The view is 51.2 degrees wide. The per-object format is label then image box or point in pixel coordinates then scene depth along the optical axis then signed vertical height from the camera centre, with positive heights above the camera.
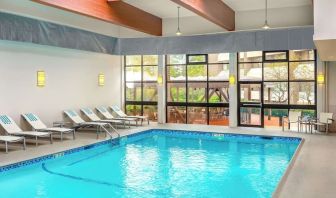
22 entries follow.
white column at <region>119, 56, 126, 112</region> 14.18 +0.69
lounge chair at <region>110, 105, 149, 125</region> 12.89 -0.45
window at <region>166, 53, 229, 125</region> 12.51 +0.38
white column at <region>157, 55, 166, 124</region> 13.21 +0.26
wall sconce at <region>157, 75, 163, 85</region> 13.16 +0.71
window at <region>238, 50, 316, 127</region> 11.16 +0.47
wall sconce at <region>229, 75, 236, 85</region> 11.89 +0.64
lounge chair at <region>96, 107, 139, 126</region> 12.16 -0.53
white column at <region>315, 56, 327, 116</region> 10.62 +0.21
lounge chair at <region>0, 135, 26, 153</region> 7.76 -0.88
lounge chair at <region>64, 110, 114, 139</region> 10.37 -0.68
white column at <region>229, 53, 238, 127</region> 11.92 +0.27
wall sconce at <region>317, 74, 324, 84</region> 10.61 +0.63
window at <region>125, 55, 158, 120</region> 13.75 +0.57
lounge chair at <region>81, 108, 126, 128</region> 11.48 -0.56
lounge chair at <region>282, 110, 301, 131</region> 10.93 -0.57
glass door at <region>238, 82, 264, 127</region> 11.82 -0.17
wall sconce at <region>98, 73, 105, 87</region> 12.82 +0.71
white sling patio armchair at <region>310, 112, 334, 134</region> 10.24 -0.63
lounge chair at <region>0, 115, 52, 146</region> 8.62 -0.74
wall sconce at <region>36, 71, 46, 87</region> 10.25 +0.62
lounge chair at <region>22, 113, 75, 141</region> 9.28 -0.67
